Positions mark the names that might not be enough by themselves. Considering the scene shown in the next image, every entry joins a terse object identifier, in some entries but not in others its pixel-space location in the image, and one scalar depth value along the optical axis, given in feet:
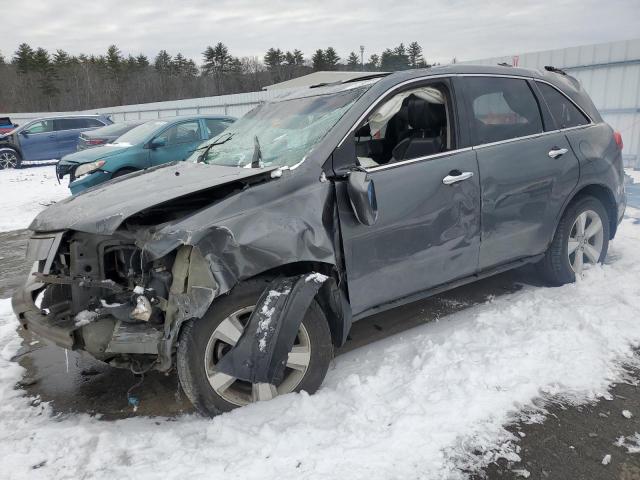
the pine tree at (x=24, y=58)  204.85
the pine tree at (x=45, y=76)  198.49
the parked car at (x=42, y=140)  53.42
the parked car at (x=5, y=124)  75.66
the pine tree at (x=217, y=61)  240.53
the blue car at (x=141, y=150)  27.94
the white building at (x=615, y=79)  32.12
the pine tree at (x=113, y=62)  219.00
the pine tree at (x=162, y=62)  233.96
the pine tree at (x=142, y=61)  235.87
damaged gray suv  8.42
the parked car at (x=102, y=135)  40.88
